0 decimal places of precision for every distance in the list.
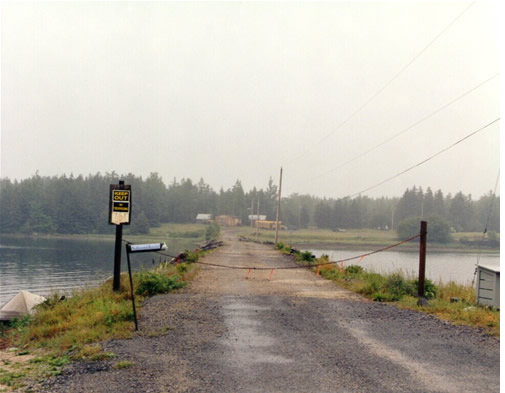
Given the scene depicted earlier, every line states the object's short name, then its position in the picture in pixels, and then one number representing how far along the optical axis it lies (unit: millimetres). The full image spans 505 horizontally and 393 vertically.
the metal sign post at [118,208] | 13680
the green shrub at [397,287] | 14732
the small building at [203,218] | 153775
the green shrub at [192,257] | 27544
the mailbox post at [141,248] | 10008
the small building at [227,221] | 158375
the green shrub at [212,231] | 99456
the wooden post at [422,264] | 14258
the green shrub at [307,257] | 29670
